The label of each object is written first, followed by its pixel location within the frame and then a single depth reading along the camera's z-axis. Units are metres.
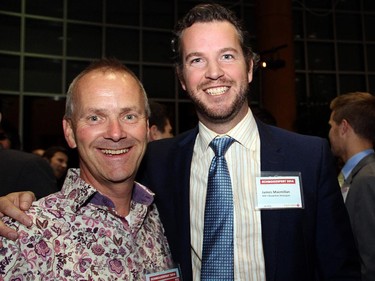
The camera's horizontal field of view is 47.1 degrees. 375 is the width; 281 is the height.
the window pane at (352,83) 10.46
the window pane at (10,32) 8.35
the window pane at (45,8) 8.60
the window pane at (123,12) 9.33
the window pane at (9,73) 8.38
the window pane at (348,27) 10.58
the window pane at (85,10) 9.03
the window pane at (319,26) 10.45
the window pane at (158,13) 9.62
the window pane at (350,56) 10.52
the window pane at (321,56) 10.39
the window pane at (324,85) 10.20
